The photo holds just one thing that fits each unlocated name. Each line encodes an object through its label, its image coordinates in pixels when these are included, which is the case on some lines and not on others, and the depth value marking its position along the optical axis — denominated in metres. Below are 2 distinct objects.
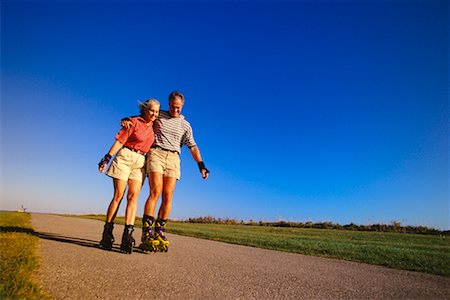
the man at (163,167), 4.86
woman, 4.77
